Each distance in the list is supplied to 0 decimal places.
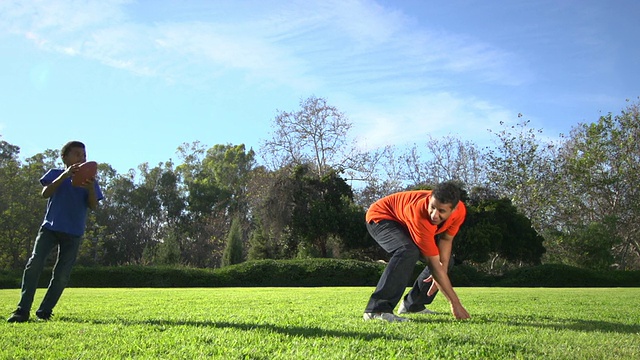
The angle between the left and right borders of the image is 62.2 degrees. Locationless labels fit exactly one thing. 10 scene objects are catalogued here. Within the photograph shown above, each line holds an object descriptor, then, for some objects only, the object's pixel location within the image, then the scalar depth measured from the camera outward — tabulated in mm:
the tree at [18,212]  30219
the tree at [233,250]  31328
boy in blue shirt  4902
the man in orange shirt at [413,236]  4762
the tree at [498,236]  26828
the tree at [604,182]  28078
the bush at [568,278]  22938
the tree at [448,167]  36062
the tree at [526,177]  29656
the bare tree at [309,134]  35250
